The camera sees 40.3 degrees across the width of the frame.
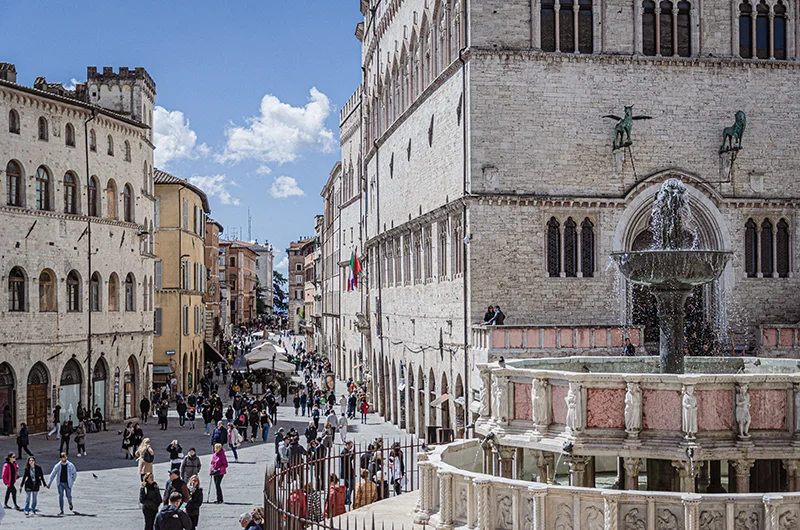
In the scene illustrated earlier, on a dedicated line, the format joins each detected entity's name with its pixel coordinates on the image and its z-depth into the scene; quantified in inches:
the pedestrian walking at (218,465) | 935.7
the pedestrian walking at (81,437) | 1284.4
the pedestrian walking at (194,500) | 727.5
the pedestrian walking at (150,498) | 714.2
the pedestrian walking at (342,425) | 1397.6
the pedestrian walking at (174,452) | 964.0
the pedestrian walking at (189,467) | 863.1
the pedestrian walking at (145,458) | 886.4
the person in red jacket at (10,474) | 921.5
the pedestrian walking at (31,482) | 890.7
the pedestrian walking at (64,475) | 893.8
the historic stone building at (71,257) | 1471.5
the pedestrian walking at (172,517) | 592.1
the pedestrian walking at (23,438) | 1193.0
